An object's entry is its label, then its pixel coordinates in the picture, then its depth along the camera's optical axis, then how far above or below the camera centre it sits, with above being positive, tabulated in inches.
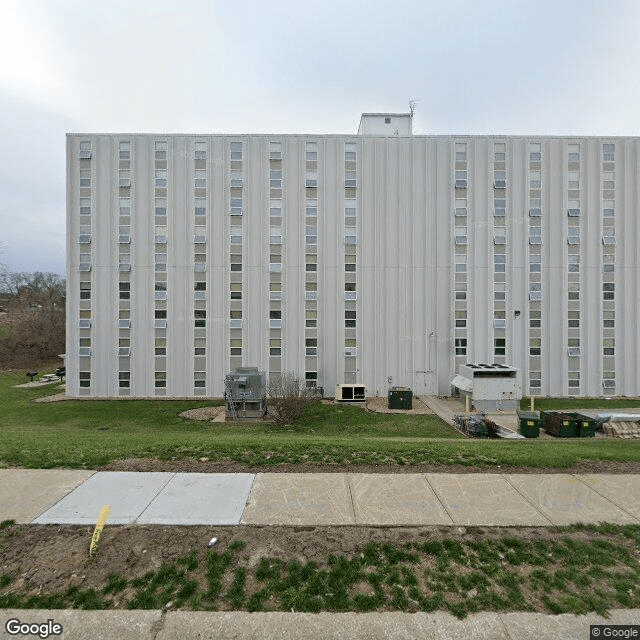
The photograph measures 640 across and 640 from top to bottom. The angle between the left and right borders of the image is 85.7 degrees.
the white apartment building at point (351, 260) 999.0 +174.4
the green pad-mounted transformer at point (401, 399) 884.6 -202.2
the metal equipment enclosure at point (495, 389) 852.6 -169.8
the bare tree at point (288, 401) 759.7 -183.6
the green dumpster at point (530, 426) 662.5 -202.9
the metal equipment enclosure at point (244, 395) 800.3 -175.2
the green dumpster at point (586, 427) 658.8 -203.2
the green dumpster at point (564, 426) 663.8 -203.6
